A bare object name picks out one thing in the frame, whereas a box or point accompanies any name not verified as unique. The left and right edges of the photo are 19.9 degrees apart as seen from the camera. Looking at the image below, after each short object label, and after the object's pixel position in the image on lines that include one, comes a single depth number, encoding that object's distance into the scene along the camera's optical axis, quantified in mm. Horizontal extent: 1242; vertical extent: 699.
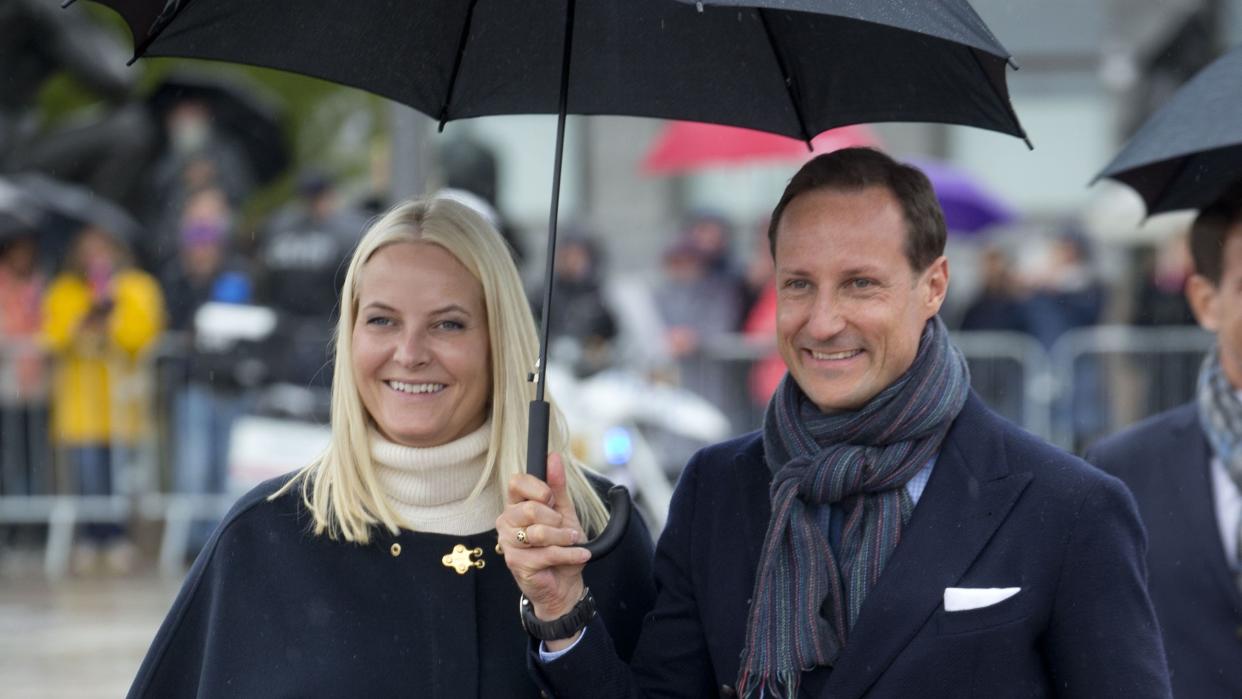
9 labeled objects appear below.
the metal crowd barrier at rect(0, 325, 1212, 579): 23502
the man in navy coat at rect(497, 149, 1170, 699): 6802
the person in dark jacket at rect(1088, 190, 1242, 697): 8396
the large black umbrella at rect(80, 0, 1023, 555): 7681
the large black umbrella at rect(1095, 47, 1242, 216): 7965
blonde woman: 7666
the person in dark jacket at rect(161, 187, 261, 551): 22918
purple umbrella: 26274
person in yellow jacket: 23414
